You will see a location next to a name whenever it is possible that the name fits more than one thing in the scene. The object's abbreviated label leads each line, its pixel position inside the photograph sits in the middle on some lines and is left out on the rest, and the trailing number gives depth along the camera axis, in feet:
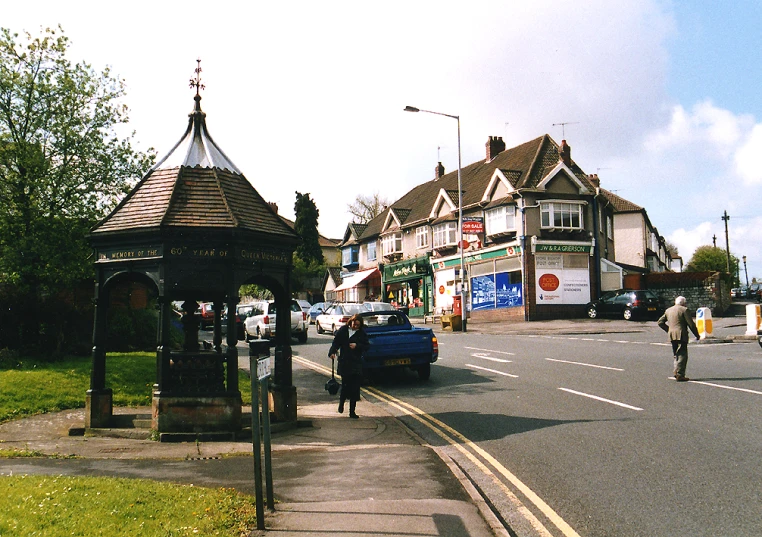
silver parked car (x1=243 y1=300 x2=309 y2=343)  90.68
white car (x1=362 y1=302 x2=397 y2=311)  98.94
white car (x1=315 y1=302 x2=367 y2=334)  97.83
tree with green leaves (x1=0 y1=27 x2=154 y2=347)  54.34
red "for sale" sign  122.31
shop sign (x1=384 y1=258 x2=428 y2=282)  169.07
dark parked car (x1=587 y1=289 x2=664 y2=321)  114.11
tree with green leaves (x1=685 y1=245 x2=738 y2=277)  315.17
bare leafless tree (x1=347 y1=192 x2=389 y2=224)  263.90
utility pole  236.55
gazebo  32.99
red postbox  120.16
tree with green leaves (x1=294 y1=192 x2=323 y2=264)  261.85
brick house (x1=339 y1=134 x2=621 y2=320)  131.23
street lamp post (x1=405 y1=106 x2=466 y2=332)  110.22
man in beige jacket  43.45
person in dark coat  37.70
